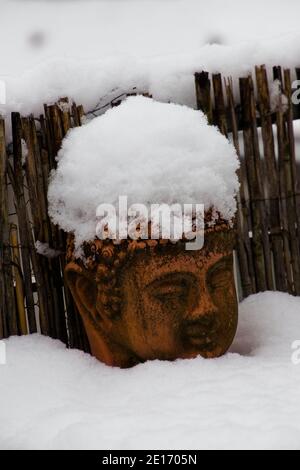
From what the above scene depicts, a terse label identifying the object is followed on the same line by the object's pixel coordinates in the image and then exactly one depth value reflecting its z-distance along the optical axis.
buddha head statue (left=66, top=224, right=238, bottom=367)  2.11
